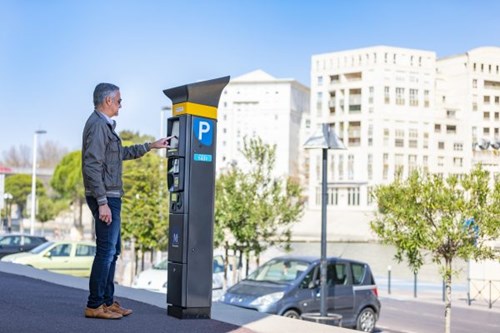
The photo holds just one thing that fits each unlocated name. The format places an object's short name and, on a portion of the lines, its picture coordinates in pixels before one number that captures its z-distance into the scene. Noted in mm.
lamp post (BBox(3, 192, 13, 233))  74225
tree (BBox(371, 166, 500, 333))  15922
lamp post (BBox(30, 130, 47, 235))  53394
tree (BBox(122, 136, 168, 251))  31672
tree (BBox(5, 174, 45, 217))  85812
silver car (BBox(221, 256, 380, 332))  16141
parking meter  7344
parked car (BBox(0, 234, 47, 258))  32719
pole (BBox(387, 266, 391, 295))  30477
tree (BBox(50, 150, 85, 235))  71062
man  6684
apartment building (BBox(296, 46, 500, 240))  103000
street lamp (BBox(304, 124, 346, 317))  16725
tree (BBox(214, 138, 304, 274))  26312
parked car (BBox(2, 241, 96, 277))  25453
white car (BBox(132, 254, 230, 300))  21953
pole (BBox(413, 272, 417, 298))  28891
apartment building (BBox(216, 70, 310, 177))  140500
